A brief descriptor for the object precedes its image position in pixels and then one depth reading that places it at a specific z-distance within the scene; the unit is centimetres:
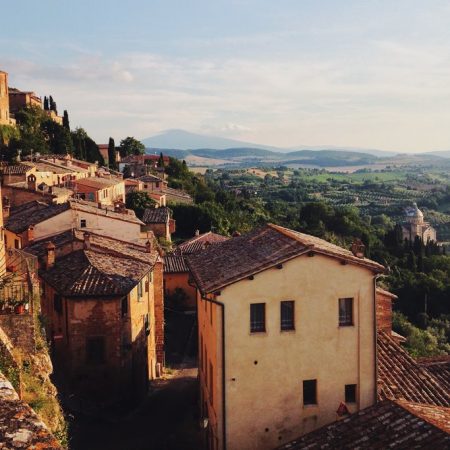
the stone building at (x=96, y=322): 2302
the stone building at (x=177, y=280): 4041
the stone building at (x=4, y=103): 7662
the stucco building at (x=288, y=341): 1691
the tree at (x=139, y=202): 6159
